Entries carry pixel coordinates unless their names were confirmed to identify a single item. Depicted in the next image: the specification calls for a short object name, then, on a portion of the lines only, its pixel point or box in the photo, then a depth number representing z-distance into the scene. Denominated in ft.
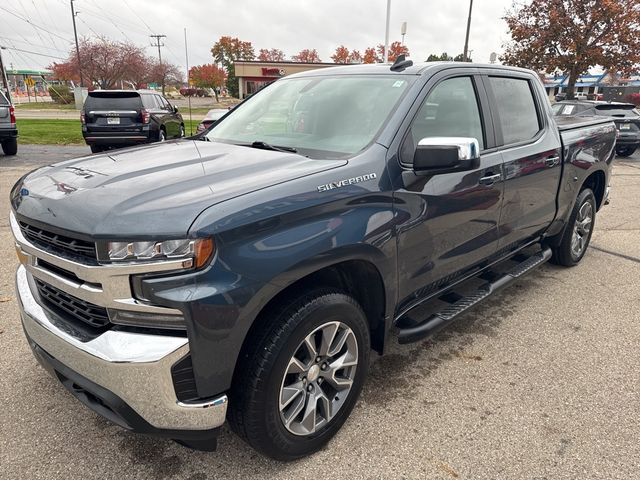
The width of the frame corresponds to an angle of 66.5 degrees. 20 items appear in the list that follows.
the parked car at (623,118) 46.03
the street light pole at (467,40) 84.06
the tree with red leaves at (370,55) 209.51
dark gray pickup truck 6.01
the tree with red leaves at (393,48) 192.02
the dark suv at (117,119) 40.06
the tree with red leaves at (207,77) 228.84
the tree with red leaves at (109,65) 149.07
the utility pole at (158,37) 205.05
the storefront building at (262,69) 156.56
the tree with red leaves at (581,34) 62.08
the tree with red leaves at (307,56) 268.00
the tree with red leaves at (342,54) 230.60
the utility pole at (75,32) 137.63
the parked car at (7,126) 37.99
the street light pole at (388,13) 71.82
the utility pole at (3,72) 99.11
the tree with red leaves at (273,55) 273.85
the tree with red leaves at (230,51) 288.10
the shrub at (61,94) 156.15
